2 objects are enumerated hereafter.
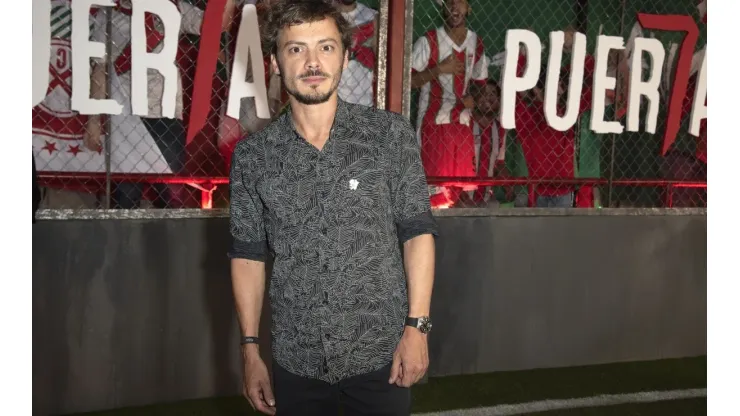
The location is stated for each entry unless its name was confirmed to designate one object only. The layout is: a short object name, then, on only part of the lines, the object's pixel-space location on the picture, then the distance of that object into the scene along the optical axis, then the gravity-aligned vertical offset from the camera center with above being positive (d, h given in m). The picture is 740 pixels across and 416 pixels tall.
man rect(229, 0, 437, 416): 2.14 -0.13
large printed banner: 4.04 +0.79
